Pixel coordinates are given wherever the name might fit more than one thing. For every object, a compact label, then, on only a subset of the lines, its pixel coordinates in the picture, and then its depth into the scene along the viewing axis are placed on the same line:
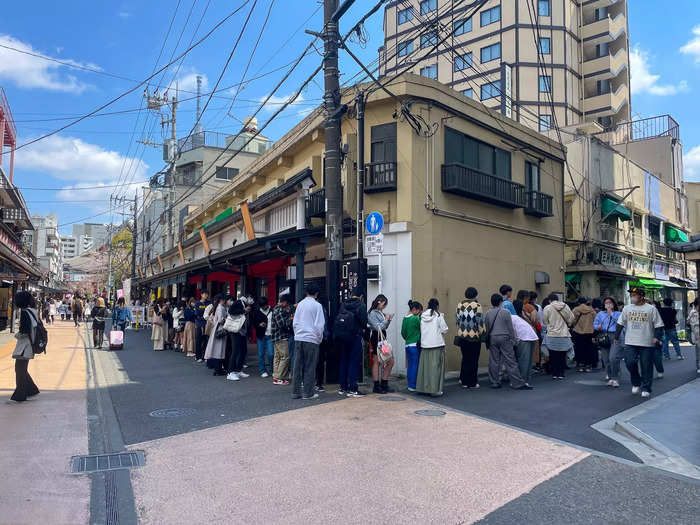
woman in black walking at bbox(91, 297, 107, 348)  17.06
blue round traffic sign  10.05
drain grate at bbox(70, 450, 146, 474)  5.09
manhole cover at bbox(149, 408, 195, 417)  7.47
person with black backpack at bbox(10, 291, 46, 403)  8.02
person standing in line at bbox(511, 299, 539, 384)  10.16
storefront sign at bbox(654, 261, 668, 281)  25.77
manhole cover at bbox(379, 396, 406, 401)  8.72
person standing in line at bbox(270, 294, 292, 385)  9.89
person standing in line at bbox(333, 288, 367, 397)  8.77
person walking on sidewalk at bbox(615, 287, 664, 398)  8.85
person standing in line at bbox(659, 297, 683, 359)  13.87
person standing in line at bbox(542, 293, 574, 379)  10.92
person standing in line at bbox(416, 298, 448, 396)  8.97
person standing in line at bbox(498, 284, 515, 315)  10.59
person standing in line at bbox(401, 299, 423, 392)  9.33
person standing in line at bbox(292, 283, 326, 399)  8.53
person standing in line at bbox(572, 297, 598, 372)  11.79
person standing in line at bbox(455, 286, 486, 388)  9.68
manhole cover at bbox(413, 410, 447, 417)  7.57
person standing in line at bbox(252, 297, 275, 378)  11.10
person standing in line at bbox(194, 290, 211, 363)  14.01
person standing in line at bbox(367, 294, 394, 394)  9.25
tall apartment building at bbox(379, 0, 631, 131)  37.59
